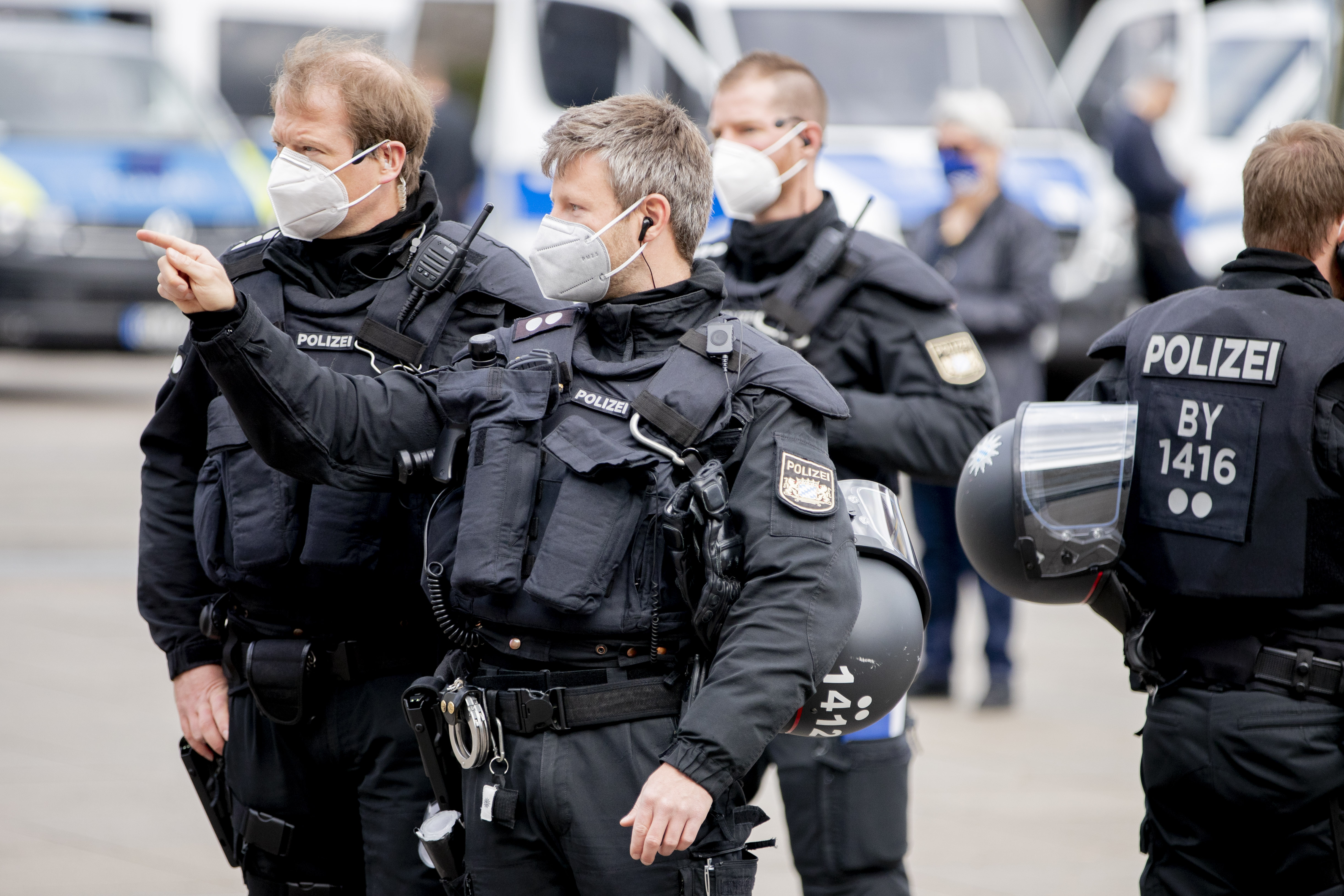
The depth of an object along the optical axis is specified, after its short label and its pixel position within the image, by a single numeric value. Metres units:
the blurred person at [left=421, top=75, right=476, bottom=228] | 25.02
